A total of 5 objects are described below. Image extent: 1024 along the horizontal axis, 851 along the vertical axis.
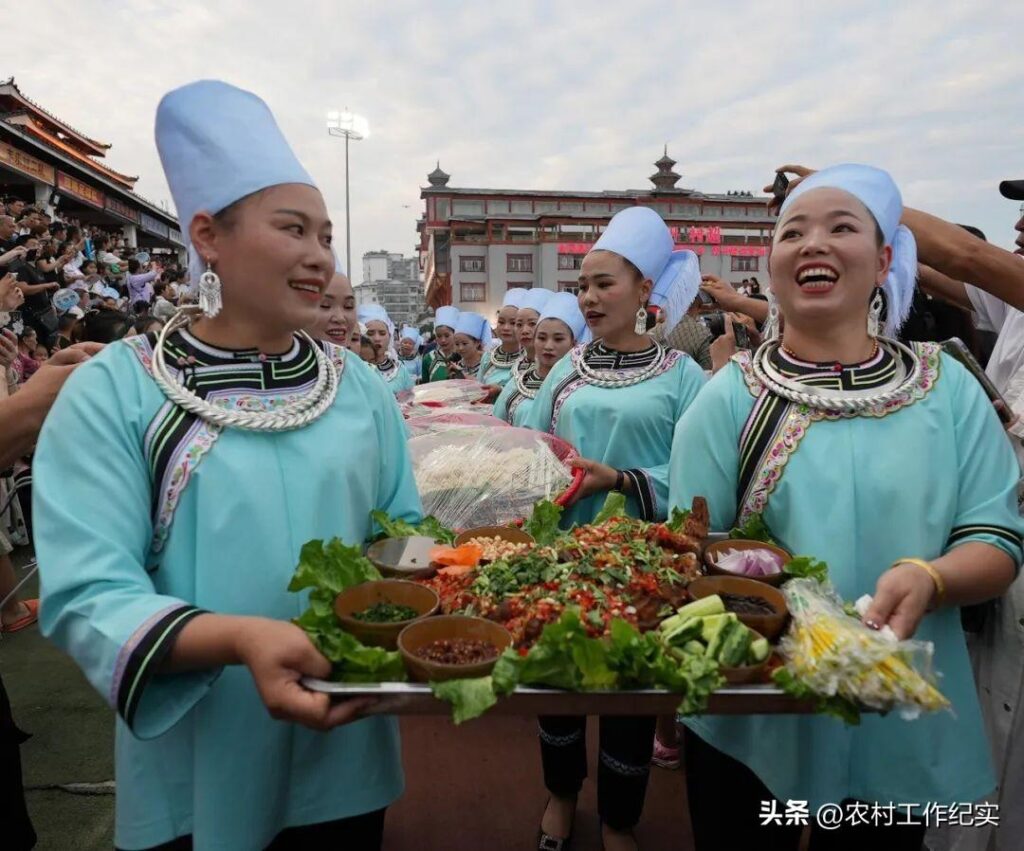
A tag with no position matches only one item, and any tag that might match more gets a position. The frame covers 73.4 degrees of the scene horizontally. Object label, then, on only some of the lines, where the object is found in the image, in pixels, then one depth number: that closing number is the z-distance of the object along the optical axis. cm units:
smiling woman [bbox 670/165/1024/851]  177
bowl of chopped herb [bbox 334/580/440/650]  149
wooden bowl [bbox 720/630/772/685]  137
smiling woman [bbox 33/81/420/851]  135
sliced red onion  175
